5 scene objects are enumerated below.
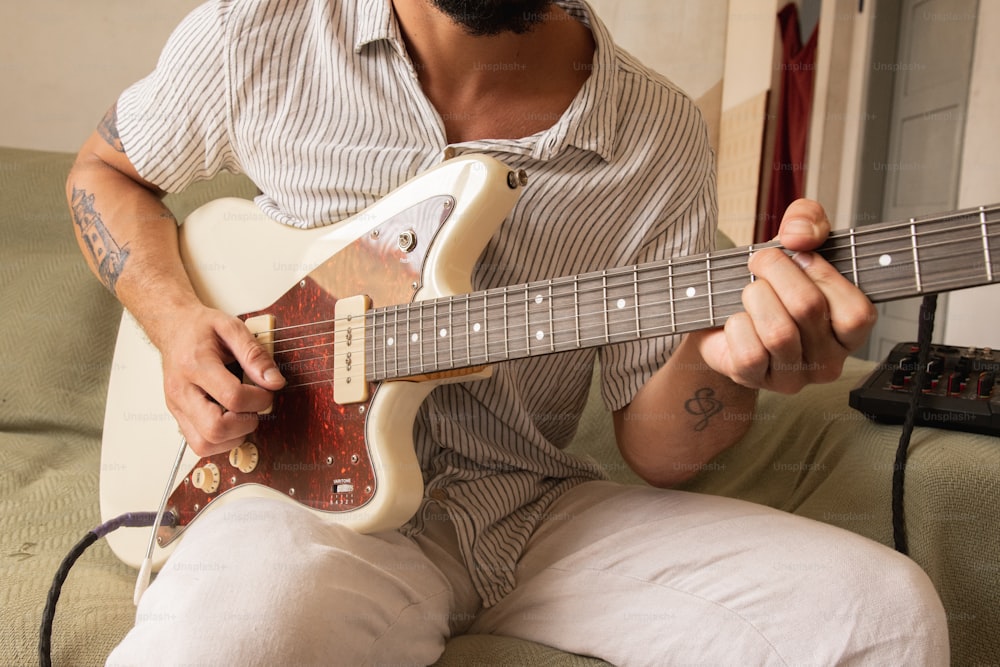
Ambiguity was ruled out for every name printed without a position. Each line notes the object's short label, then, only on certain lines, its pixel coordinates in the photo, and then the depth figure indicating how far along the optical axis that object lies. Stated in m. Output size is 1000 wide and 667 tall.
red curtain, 2.66
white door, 2.15
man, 0.61
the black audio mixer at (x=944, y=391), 0.76
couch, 0.72
